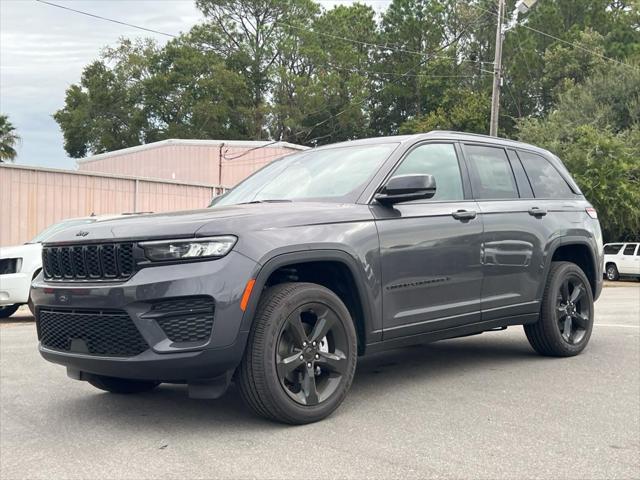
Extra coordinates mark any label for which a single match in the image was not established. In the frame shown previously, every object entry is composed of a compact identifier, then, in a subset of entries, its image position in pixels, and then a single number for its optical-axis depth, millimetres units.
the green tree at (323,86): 52438
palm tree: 41031
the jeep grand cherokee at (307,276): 3973
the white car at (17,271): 10992
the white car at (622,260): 27859
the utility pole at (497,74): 22438
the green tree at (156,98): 50781
